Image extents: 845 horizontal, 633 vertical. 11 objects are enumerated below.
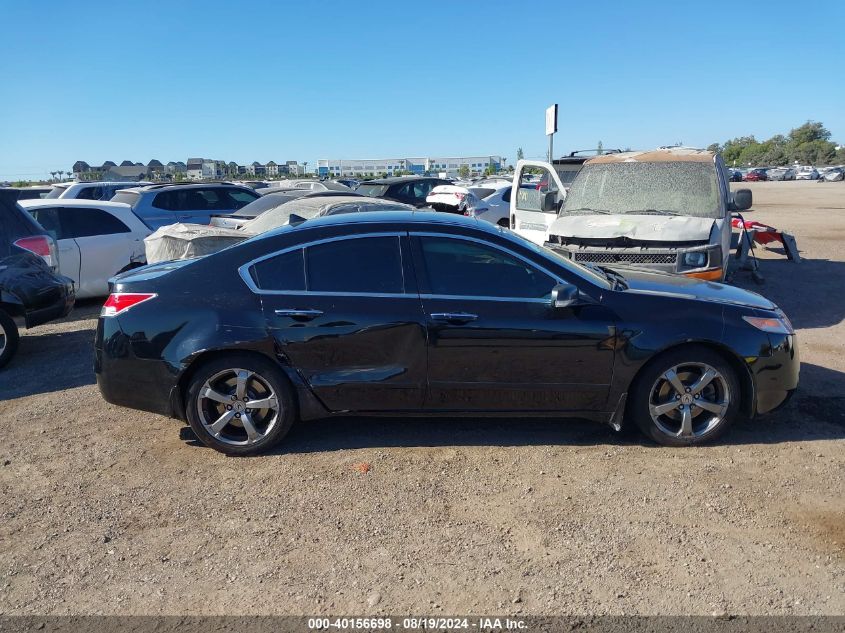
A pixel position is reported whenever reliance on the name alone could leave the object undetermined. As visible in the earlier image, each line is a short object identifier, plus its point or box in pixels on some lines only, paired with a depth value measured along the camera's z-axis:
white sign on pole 14.16
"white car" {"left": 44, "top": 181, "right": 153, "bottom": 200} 18.27
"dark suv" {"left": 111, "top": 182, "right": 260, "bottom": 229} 12.74
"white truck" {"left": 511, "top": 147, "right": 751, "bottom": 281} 7.73
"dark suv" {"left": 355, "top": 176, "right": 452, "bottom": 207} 17.45
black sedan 4.64
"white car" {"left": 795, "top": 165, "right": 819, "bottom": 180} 73.88
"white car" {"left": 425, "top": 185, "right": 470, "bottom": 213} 16.27
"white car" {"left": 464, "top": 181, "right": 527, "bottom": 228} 16.80
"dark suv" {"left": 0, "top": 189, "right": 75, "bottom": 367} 7.03
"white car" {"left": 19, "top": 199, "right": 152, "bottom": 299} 9.64
